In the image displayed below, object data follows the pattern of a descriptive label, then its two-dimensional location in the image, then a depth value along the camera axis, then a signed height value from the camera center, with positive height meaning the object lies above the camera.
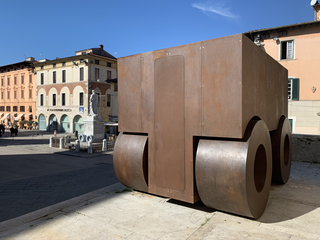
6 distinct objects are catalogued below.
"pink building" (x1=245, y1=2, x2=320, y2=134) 16.61 +3.22
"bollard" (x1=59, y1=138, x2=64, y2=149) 15.58 -1.74
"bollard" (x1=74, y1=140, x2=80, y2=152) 14.34 -1.71
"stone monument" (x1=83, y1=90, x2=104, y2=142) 16.08 -0.56
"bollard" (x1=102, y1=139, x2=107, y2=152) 14.23 -1.71
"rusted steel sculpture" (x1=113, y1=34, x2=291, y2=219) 3.57 -0.11
